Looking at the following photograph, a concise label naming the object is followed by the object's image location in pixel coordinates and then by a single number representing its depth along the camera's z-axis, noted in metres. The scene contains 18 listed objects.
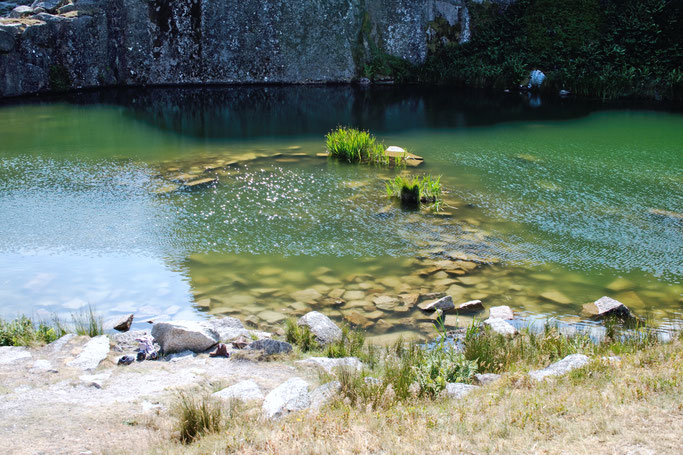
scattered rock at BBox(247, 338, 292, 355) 6.05
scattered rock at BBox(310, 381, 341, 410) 4.71
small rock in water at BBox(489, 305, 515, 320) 7.28
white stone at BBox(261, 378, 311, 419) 4.54
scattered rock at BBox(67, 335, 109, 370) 5.68
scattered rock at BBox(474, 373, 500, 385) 5.33
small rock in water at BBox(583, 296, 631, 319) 7.21
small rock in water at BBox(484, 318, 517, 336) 6.70
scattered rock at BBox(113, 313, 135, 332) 7.00
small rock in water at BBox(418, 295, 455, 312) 7.48
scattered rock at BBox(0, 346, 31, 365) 5.76
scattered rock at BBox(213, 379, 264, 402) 4.91
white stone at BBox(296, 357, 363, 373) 5.73
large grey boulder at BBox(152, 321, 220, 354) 6.15
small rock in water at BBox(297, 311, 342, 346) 6.52
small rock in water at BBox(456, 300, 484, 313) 7.54
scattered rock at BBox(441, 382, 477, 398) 4.85
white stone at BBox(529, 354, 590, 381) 5.08
